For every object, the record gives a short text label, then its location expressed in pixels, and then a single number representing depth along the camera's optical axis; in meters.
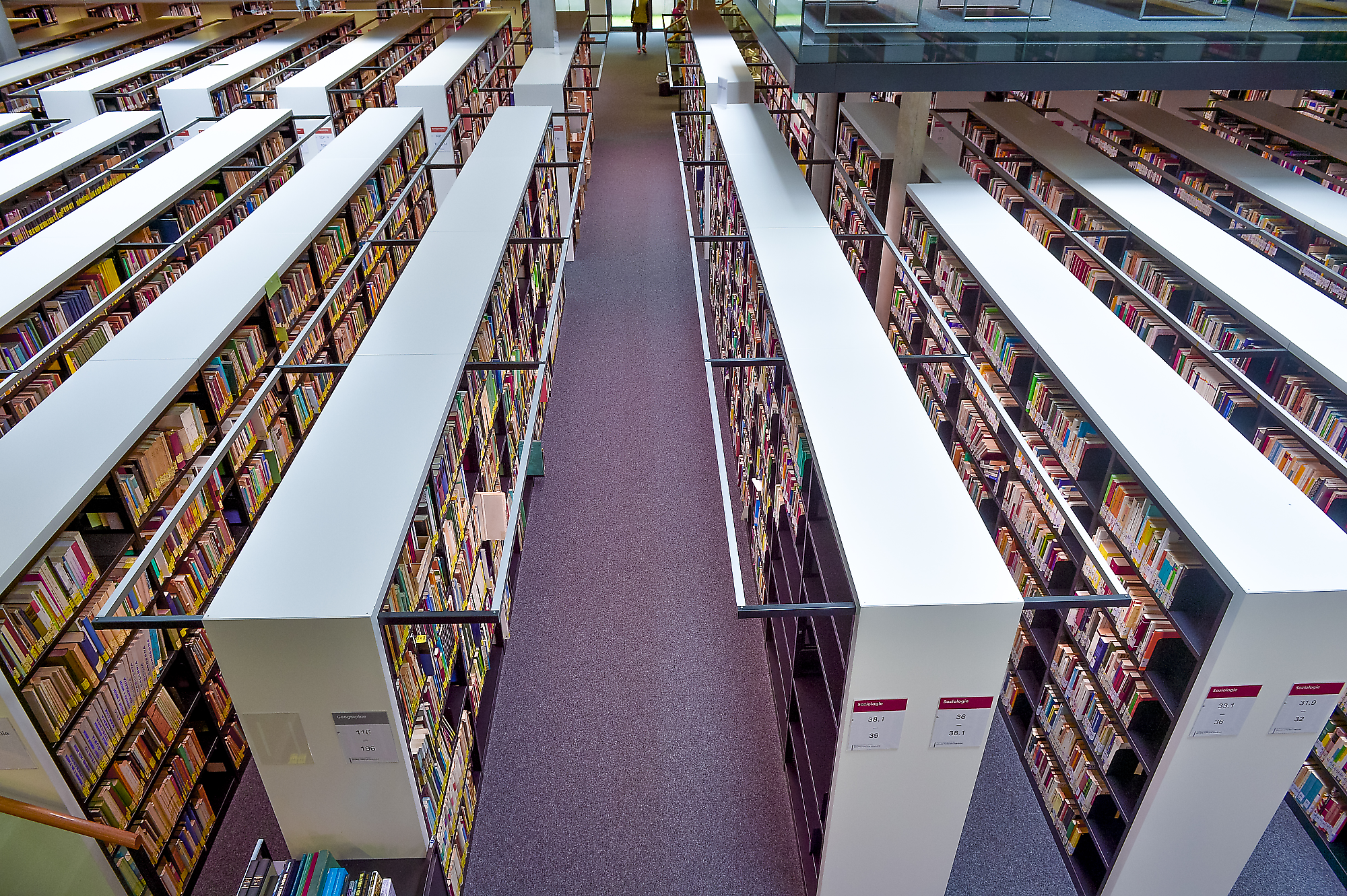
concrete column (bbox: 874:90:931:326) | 5.38
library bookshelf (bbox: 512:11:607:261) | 8.47
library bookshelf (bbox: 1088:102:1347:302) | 4.95
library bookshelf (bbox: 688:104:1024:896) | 2.52
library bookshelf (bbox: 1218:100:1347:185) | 6.17
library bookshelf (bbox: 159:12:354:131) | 8.17
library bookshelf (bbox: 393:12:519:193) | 8.46
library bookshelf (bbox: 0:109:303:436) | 4.26
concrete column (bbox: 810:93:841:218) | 6.81
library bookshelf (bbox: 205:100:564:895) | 2.50
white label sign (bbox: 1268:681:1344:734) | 2.65
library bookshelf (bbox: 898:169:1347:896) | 2.59
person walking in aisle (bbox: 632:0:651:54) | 19.77
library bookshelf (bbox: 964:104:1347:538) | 3.68
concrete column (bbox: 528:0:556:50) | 10.33
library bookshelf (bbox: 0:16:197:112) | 9.22
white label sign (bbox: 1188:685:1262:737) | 2.65
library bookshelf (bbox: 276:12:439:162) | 8.29
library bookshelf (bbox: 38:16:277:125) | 8.33
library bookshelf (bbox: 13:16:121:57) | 11.85
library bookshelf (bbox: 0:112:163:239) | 5.62
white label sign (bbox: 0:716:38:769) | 2.69
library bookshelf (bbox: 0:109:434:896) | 2.93
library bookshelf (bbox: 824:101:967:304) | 5.70
